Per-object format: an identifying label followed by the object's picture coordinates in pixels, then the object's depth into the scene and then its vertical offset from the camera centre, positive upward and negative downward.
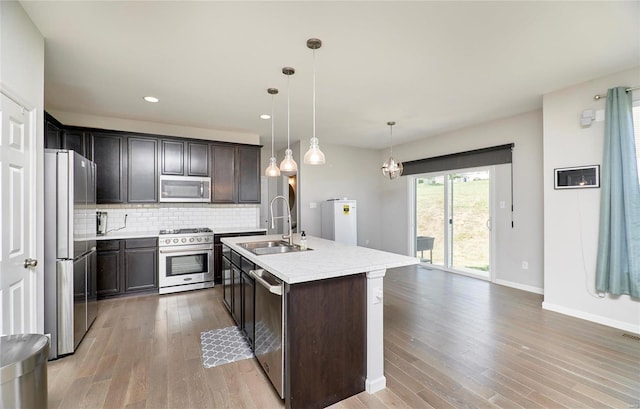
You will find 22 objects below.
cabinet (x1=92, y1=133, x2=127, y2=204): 4.11 +0.61
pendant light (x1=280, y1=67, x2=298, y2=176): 2.81 +0.45
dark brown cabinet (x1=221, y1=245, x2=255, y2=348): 2.42 -0.85
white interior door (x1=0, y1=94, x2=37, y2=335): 1.68 -0.10
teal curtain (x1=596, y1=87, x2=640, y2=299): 2.83 -0.02
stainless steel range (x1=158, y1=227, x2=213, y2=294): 4.11 -0.83
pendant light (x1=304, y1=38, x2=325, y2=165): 2.40 +0.46
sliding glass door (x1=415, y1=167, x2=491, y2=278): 4.95 -0.31
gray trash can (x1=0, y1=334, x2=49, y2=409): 1.19 -0.73
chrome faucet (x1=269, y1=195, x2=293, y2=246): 2.91 -0.36
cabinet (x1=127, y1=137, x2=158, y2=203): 4.32 +0.58
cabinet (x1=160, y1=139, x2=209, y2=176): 4.54 +0.82
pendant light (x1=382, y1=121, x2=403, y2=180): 4.50 +0.60
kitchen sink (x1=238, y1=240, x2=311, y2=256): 2.69 -0.43
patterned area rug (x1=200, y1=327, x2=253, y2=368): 2.39 -1.32
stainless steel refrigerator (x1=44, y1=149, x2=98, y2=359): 2.35 -0.37
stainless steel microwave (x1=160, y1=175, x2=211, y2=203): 4.51 +0.29
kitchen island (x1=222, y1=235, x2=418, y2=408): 1.74 -0.81
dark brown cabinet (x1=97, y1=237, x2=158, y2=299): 3.83 -0.86
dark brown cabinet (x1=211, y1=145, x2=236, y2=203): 4.92 +0.58
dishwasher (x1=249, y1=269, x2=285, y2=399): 1.79 -0.86
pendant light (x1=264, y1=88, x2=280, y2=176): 3.19 +0.41
